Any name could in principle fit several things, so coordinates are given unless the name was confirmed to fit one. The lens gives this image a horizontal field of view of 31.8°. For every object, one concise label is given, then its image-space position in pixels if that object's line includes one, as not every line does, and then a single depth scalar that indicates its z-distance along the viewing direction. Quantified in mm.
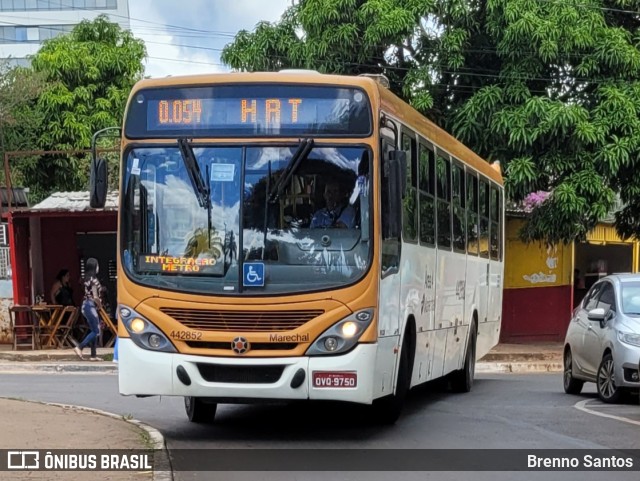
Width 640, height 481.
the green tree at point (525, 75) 23281
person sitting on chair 23500
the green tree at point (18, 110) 33812
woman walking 20578
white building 93500
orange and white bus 9961
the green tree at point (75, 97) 36625
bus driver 10219
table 22844
